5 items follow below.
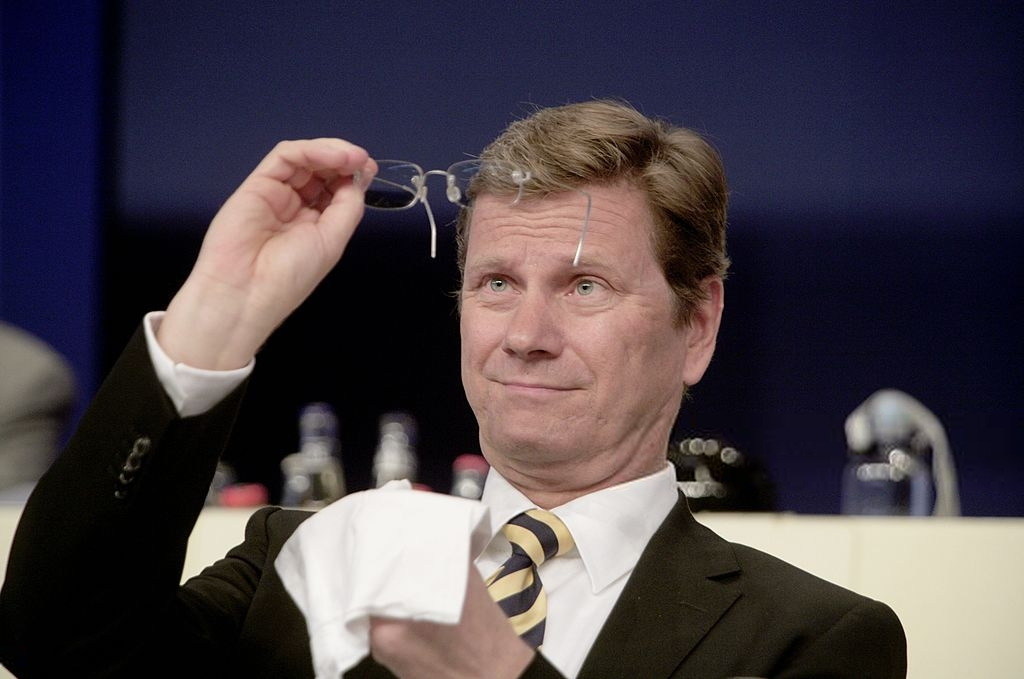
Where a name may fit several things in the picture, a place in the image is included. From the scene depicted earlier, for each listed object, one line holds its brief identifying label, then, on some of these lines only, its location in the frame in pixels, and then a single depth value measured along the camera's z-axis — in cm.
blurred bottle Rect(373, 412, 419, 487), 740
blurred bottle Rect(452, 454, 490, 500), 718
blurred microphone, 681
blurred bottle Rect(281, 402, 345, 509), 688
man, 246
